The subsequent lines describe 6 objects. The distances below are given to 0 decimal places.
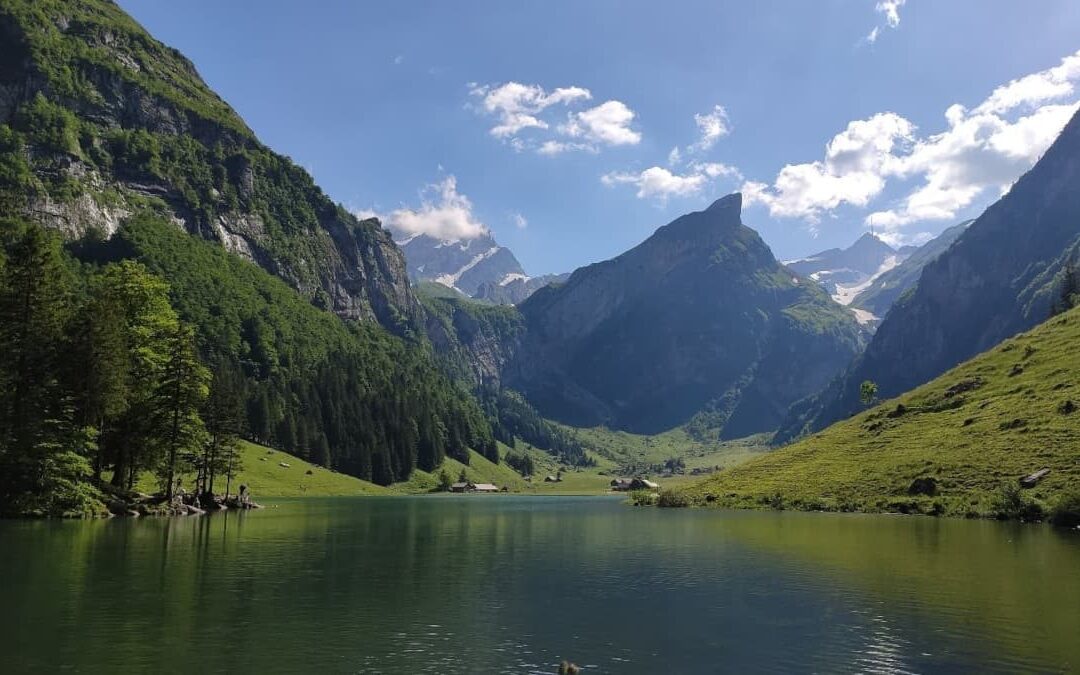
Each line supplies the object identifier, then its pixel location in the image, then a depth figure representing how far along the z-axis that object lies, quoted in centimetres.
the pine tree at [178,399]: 8569
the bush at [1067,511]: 7250
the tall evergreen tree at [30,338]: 7000
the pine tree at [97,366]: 7544
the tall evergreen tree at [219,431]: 10375
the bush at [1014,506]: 7812
